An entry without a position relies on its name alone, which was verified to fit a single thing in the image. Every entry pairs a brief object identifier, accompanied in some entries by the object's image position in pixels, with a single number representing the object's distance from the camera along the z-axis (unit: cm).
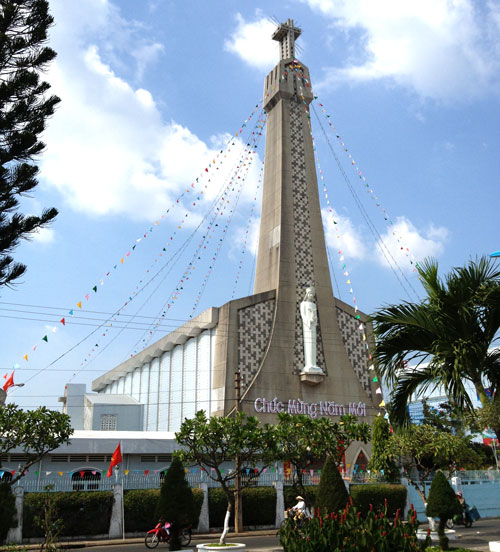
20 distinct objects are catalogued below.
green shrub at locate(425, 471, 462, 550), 1381
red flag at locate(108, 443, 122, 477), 2192
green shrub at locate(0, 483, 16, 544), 1111
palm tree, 1002
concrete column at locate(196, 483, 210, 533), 2150
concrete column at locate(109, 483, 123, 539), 2023
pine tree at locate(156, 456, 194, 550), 1453
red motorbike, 1678
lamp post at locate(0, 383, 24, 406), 3158
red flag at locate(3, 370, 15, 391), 2919
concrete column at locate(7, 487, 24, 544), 1831
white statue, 3556
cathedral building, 3438
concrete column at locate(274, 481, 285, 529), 2303
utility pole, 2120
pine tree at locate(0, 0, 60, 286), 1435
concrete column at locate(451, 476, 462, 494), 2595
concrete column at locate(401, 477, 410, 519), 2550
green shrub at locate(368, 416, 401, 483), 2703
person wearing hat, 1501
